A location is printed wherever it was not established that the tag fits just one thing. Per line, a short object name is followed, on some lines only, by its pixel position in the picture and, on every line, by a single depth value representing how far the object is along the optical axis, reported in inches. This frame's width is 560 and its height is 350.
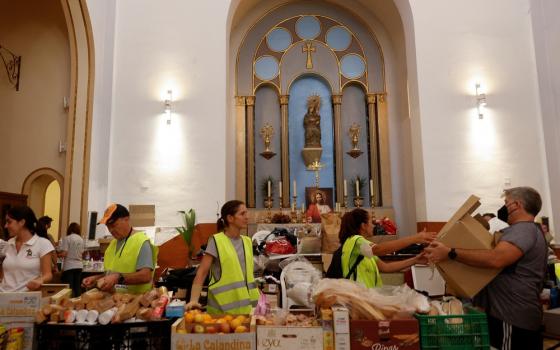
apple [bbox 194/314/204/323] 81.4
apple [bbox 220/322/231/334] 79.4
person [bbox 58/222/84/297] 228.2
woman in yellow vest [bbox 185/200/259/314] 103.9
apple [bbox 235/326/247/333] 79.0
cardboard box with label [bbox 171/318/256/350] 77.3
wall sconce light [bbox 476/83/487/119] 318.3
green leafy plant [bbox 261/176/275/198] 424.4
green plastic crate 77.2
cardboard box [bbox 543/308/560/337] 101.3
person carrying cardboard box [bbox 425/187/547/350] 91.4
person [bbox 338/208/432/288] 113.4
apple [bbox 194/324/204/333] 79.2
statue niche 425.1
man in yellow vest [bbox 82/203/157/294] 109.2
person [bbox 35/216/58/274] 187.5
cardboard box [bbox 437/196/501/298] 94.0
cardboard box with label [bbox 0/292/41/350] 89.0
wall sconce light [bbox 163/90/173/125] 317.1
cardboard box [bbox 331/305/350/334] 76.7
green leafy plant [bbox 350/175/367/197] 424.7
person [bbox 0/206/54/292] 118.6
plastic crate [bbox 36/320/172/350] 81.0
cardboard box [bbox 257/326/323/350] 77.9
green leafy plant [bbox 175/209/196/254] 290.8
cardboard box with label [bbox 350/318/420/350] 76.3
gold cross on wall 440.8
